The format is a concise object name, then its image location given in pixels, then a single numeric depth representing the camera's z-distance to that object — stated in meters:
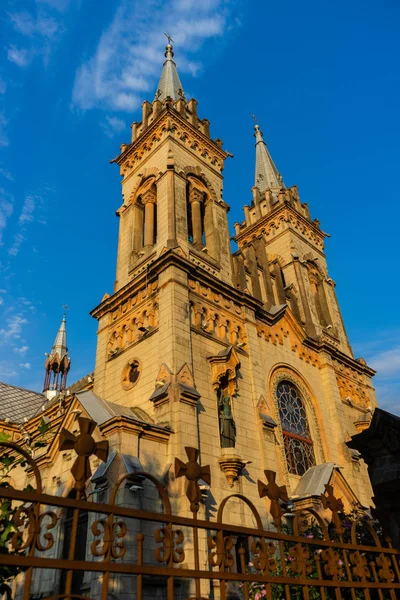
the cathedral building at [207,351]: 14.14
